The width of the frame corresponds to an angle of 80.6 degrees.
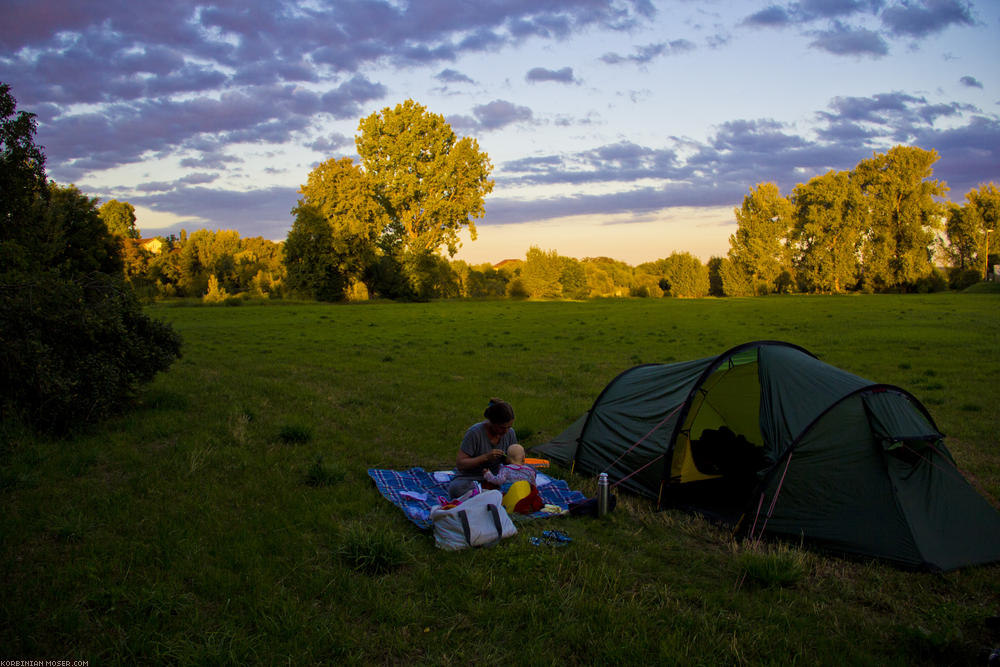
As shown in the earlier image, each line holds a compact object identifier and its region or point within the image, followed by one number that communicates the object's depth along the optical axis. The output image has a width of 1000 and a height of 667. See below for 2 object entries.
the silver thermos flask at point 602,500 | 5.91
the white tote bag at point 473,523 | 5.11
